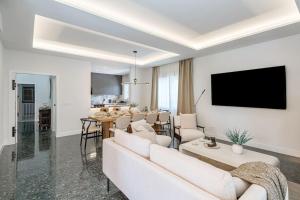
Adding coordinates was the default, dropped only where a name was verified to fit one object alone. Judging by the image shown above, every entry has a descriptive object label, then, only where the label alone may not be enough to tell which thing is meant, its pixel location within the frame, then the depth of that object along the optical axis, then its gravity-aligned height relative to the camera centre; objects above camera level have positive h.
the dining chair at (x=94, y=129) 4.34 -0.84
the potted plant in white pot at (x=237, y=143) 2.71 -0.75
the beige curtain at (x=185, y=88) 5.59 +0.36
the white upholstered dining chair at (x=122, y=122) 4.16 -0.62
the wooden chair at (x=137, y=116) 4.60 -0.51
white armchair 4.01 -0.80
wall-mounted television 3.75 +0.26
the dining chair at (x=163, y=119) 5.24 -0.66
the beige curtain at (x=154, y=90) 7.02 +0.35
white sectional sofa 1.15 -0.65
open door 5.51 -0.18
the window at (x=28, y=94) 8.23 +0.19
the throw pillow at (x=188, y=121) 4.53 -0.62
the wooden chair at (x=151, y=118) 4.81 -0.58
